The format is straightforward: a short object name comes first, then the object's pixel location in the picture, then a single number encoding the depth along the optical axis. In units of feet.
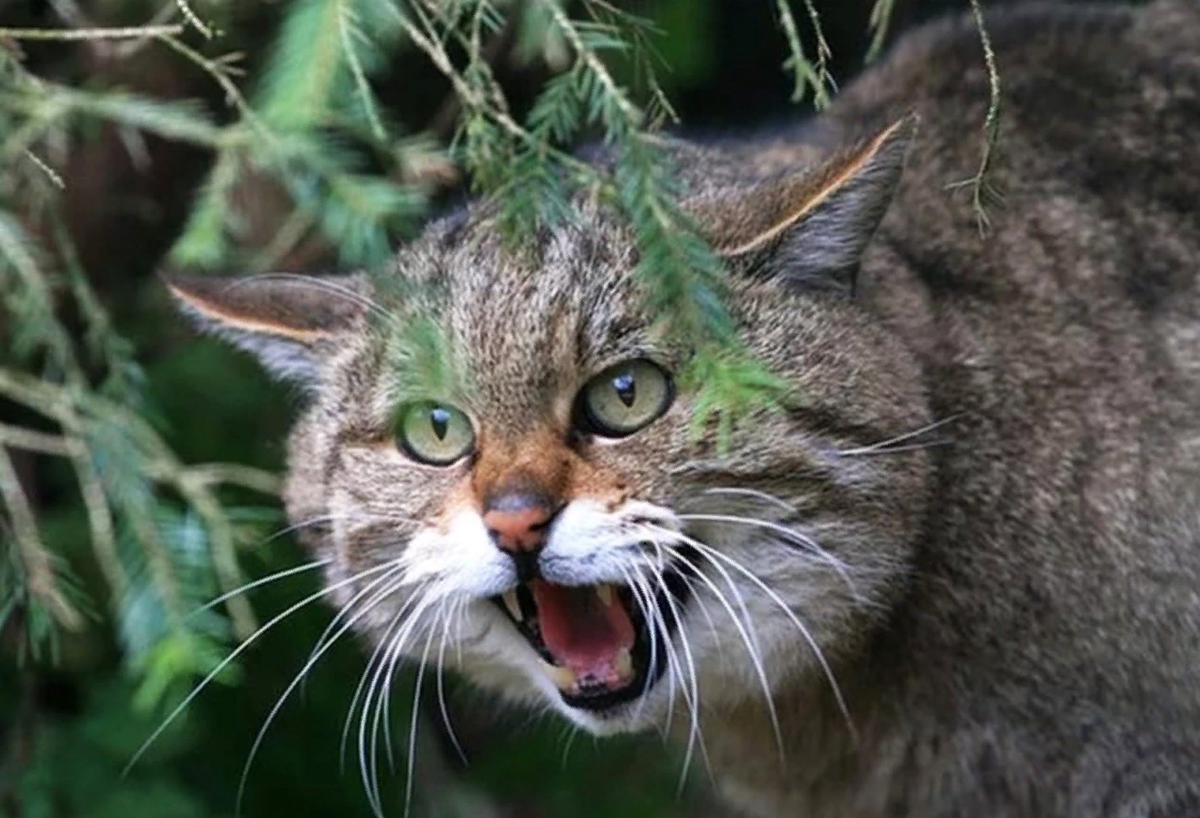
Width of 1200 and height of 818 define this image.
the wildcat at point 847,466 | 16.28
